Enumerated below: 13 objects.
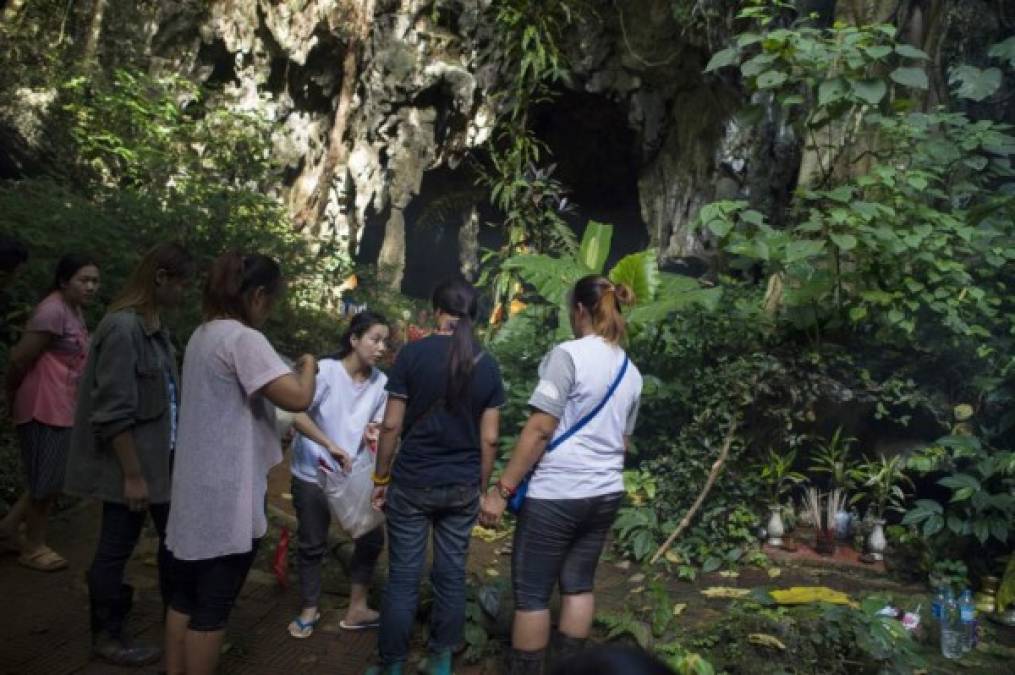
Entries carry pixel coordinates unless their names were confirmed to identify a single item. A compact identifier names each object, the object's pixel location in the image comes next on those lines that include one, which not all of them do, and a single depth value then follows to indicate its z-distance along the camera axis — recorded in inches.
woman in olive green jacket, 109.4
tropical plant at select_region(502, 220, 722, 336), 233.5
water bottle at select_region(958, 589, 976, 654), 159.3
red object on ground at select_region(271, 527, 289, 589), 166.2
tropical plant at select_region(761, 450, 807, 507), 213.8
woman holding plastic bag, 137.5
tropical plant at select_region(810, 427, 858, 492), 218.1
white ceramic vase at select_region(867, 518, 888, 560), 205.8
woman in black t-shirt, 119.9
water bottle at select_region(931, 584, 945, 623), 163.6
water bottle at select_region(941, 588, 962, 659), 159.8
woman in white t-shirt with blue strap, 117.2
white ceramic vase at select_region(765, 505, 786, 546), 211.3
